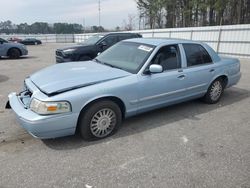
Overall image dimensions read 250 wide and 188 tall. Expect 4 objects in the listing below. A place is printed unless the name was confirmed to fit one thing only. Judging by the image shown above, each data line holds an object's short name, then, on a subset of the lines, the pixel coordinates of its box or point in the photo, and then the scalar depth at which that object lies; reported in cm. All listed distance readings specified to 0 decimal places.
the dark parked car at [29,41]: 2845
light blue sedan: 268
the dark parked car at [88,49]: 749
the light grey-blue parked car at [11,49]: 1141
